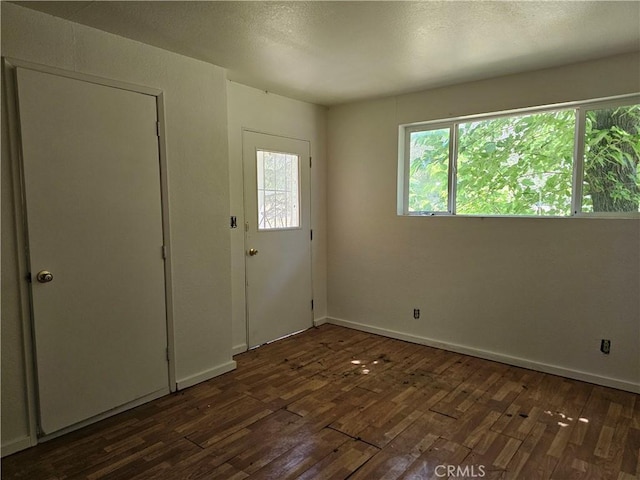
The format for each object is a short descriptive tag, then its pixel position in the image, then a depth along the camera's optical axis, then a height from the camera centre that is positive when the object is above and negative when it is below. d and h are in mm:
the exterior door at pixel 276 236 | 3725 -234
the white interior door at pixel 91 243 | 2227 -184
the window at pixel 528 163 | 2916 +397
